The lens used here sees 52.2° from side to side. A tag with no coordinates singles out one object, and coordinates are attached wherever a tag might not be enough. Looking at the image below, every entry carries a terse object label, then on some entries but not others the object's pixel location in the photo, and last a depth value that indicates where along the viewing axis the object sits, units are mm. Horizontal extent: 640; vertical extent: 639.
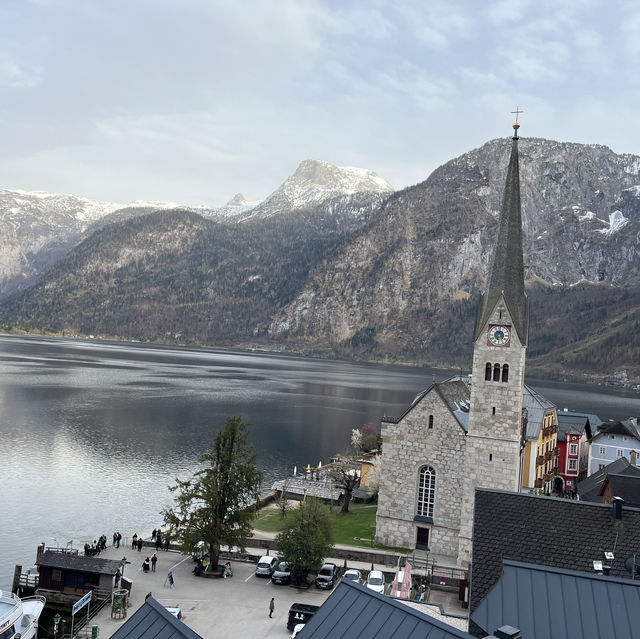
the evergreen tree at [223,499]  44375
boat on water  32656
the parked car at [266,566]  42750
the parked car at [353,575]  38925
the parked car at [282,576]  40688
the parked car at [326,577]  40406
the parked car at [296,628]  31880
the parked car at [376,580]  37797
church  42844
